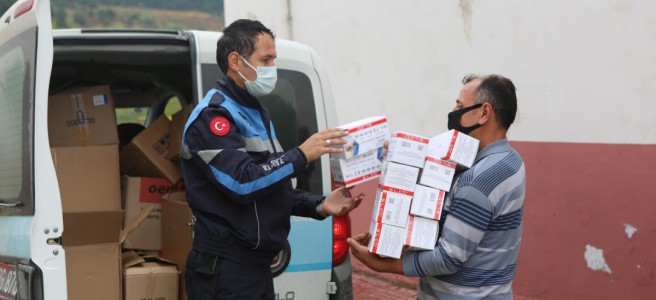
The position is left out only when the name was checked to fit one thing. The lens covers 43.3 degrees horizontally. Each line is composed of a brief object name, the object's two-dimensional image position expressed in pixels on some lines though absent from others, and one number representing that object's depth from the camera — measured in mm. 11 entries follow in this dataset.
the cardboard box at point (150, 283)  4410
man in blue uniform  3146
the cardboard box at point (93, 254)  4328
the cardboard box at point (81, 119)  4969
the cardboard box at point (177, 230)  4320
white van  3051
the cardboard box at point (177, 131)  4918
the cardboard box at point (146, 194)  4914
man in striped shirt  2975
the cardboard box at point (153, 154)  5008
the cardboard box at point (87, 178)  4613
